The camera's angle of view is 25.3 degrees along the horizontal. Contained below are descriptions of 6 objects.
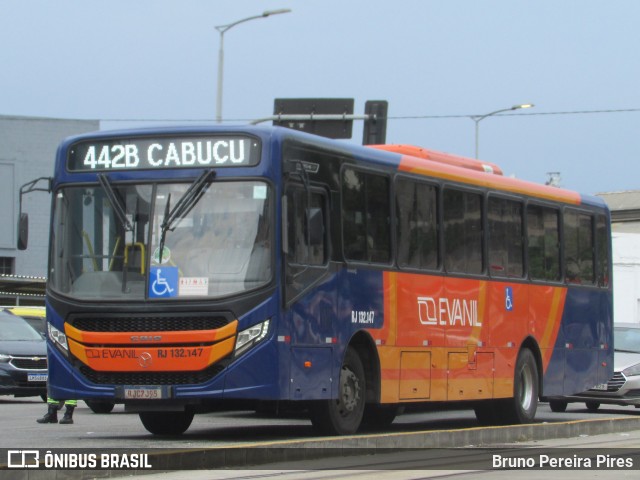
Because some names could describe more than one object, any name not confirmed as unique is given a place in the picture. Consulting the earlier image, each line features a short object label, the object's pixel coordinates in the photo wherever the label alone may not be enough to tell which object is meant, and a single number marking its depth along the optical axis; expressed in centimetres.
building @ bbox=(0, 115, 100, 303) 5488
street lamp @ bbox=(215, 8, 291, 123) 3363
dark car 2456
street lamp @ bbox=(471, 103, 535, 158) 4538
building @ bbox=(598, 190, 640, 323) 5550
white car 2411
